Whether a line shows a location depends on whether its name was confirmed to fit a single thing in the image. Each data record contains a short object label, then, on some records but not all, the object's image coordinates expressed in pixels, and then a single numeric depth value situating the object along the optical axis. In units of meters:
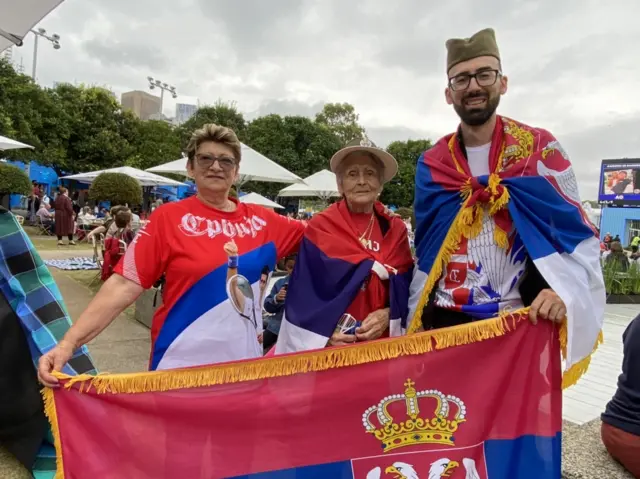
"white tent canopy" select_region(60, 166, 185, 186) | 15.42
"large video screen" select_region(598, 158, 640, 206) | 32.62
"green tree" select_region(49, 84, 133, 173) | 23.56
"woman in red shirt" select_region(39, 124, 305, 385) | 1.96
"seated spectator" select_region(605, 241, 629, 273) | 10.13
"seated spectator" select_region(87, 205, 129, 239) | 7.85
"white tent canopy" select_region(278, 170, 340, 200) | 14.05
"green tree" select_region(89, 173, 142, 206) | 15.34
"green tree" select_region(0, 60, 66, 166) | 17.14
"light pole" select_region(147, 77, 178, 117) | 39.09
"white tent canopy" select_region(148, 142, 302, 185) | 9.50
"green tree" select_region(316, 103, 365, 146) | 37.62
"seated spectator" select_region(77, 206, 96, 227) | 15.62
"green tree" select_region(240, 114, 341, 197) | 28.67
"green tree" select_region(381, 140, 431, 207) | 34.06
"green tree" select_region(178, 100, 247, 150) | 27.56
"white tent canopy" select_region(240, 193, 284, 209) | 12.80
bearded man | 1.89
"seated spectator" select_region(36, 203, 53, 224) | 16.94
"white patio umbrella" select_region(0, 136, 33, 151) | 7.74
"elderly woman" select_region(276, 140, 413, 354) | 2.13
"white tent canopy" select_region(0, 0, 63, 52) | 2.91
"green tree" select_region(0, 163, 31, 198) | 15.11
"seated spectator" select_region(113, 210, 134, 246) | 7.37
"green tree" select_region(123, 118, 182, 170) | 26.62
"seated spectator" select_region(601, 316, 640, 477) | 2.32
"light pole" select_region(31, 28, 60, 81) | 27.27
